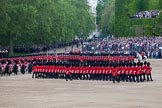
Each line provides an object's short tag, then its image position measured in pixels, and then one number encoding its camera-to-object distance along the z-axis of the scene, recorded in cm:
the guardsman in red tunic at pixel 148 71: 3589
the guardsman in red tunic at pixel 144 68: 3584
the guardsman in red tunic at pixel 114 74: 3616
